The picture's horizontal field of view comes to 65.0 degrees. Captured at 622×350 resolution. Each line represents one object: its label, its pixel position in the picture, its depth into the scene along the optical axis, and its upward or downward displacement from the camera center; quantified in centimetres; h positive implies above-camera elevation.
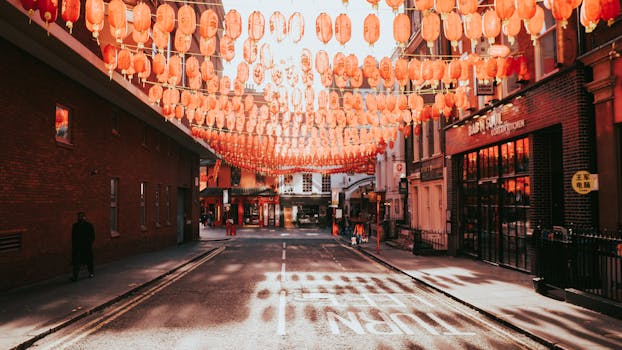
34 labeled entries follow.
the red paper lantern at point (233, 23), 1103 +403
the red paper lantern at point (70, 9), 946 +377
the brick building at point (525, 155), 1278 +144
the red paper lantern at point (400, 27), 1085 +384
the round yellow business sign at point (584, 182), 1213 +38
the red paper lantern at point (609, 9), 838 +324
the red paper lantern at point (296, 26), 1099 +394
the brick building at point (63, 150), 1238 +175
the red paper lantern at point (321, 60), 1355 +389
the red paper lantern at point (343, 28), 1069 +376
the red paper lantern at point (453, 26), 1043 +368
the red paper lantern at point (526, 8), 878 +343
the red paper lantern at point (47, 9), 864 +347
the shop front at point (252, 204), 6375 -45
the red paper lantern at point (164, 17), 1051 +397
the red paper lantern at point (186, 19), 1053 +396
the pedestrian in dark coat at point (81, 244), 1419 -122
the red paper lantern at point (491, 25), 1059 +377
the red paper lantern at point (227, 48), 1235 +392
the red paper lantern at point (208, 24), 1043 +381
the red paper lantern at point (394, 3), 917 +370
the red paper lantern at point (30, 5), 855 +349
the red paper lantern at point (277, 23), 1104 +401
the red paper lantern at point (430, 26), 1079 +384
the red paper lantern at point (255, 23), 1105 +402
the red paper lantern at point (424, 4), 956 +382
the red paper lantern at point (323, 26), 1073 +383
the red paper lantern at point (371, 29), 1070 +375
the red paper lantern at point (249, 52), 1274 +391
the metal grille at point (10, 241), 1224 -97
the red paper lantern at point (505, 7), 891 +349
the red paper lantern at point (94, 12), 966 +378
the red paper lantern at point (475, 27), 1049 +369
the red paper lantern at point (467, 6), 927 +368
